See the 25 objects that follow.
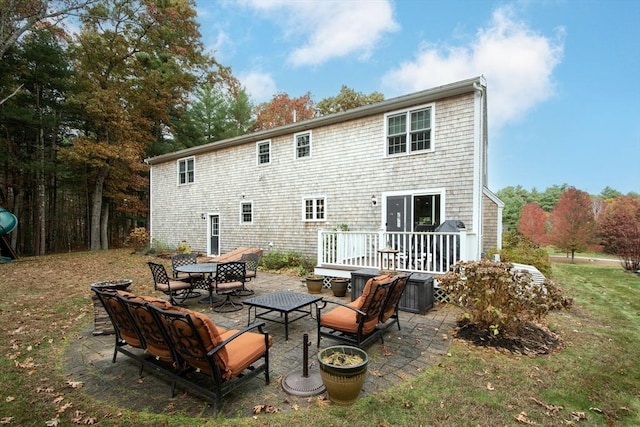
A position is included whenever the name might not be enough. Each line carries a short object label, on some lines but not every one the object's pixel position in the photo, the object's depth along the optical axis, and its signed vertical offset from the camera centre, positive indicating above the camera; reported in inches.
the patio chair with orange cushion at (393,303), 165.5 -55.1
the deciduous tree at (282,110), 928.3 +332.2
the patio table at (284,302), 175.2 -59.7
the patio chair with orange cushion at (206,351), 98.9 -52.3
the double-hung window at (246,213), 516.9 -3.3
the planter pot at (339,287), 275.1 -72.6
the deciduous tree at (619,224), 551.1 -30.3
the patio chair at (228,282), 235.6 -60.7
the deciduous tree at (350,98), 864.9 +341.1
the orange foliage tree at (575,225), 639.8 -28.6
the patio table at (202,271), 239.8 -50.2
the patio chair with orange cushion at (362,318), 149.3 -59.2
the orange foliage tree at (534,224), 879.1 -39.0
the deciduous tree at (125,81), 633.0 +324.1
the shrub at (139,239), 613.3 -60.5
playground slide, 469.7 -19.2
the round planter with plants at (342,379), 106.7 -63.2
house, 308.2 +37.9
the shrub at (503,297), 166.6 -50.4
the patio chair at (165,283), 235.0 -61.0
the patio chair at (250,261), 307.8 -54.6
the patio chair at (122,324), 126.7 -52.4
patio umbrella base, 118.7 -74.2
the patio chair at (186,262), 265.2 -53.2
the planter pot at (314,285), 291.0 -74.6
